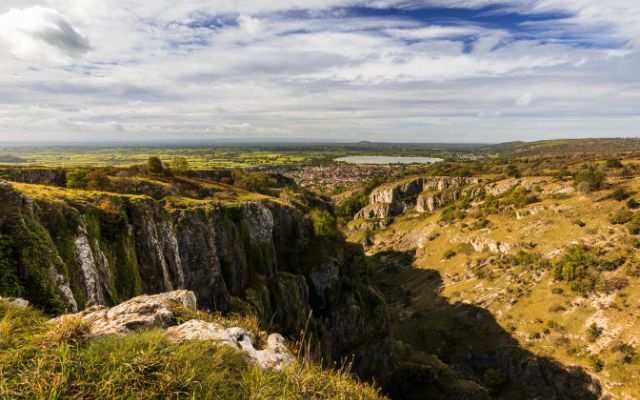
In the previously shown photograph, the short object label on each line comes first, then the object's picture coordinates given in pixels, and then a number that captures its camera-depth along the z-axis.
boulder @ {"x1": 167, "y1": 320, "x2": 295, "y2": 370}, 7.51
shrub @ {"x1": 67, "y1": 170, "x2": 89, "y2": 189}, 33.59
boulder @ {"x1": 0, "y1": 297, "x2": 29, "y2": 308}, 8.27
